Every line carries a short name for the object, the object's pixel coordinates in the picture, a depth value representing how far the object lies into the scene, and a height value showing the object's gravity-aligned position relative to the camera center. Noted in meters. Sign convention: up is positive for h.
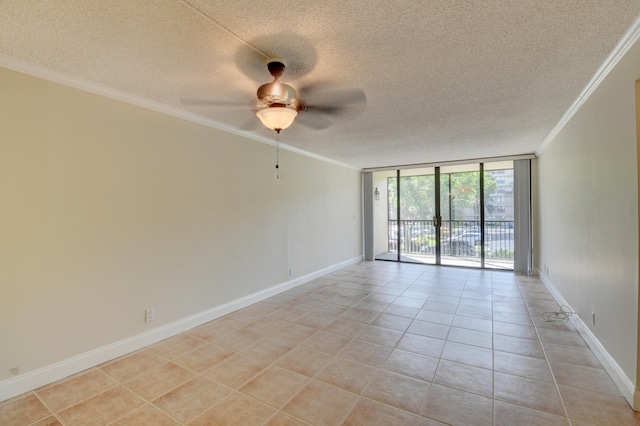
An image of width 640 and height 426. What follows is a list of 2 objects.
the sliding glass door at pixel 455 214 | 6.04 -0.05
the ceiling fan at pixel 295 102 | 1.99 +0.89
